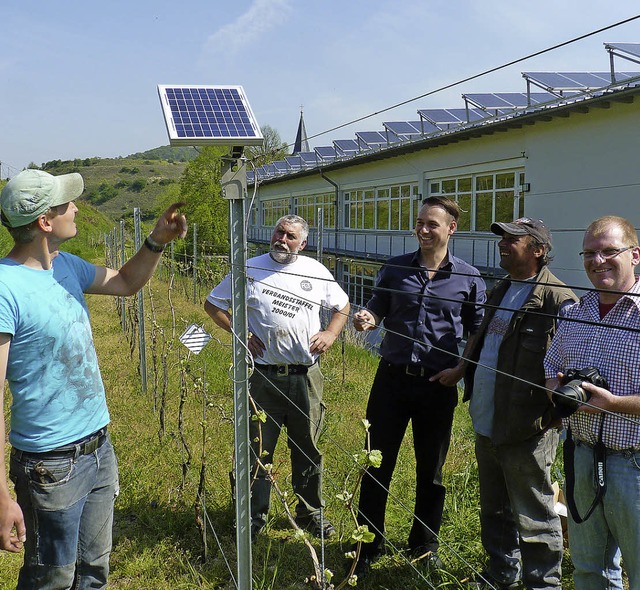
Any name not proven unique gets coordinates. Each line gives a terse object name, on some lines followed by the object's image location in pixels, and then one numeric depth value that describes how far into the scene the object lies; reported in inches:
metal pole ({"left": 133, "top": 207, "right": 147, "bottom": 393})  241.0
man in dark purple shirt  118.9
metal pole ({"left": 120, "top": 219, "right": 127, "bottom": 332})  357.0
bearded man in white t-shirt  128.4
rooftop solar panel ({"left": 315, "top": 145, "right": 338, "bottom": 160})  946.6
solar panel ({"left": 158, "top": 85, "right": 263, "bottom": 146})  82.8
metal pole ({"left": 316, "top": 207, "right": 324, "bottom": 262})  345.8
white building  458.6
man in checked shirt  80.5
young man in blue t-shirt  76.5
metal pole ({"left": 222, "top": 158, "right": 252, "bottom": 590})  84.0
